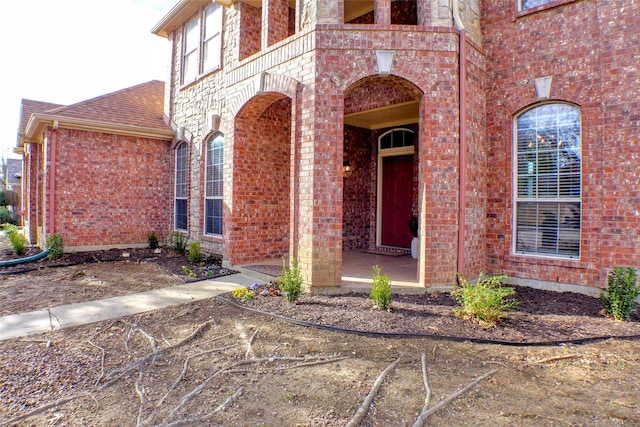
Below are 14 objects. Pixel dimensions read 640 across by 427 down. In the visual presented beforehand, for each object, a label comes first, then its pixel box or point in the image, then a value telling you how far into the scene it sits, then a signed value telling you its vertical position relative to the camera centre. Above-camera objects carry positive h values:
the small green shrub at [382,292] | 4.83 -1.14
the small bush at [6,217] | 22.62 -0.78
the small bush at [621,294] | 4.45 -1.05
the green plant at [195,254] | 8.25 -1.09
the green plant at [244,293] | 5.54 -1.35
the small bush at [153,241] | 10.27 -1.00
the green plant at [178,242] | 9.42 -0.97
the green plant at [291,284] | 5.21 -1.12
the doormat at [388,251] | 8.96 -1.12
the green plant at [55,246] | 8.64 -0.98
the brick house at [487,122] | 5.34 +1.35
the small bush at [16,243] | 9.46 -1.00
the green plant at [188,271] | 7.14 -1.32
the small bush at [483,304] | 4.29 -1.16
